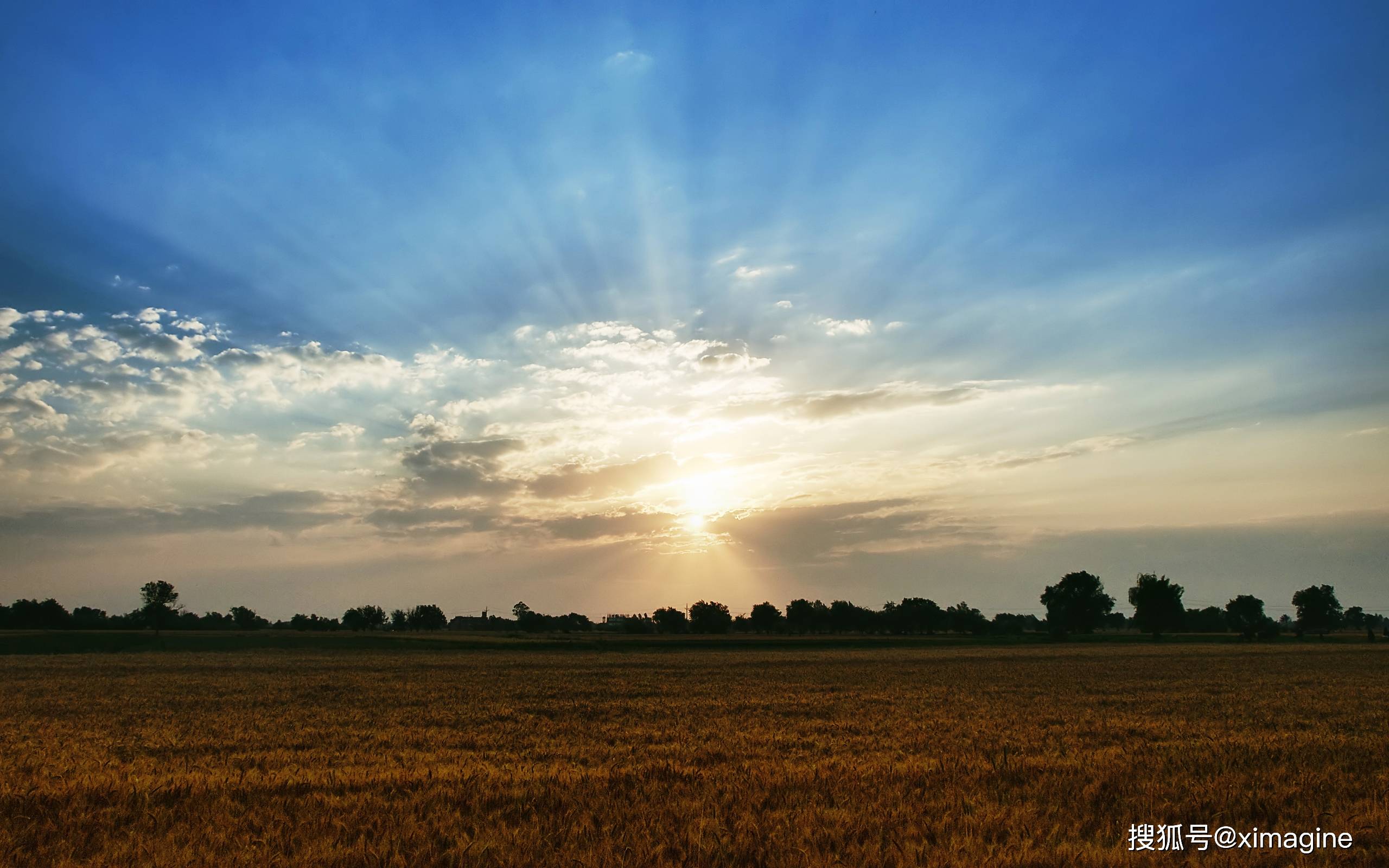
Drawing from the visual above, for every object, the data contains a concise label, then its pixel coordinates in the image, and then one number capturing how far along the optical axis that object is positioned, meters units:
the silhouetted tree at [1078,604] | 174.12
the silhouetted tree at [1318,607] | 183.12
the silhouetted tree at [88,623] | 186.00
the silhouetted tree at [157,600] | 174.38
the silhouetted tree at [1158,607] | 173.00
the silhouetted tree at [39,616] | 172.50
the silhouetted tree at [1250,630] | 129.88
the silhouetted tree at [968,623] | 197.50
